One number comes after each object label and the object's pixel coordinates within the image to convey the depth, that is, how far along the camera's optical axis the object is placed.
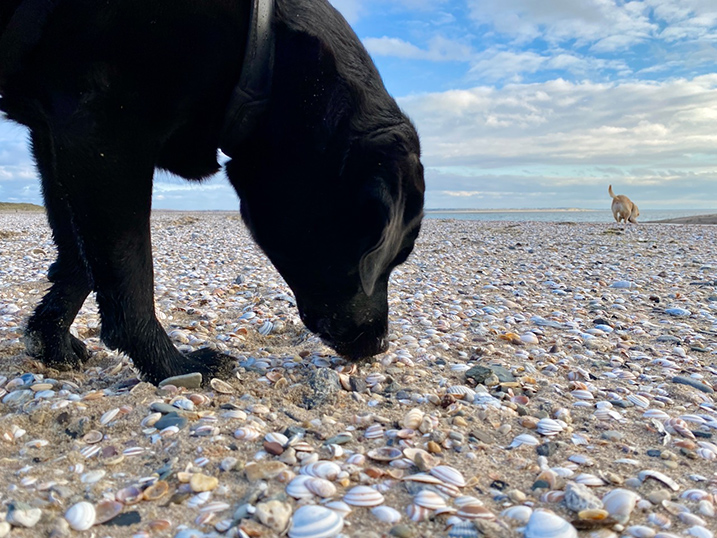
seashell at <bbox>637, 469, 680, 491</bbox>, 0.39
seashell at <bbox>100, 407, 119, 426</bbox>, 0.48
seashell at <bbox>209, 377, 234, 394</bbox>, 0.56
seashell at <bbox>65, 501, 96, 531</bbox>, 0.34
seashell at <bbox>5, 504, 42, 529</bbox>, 0.33
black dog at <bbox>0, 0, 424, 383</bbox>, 0.46
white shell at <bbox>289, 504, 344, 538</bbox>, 0.33
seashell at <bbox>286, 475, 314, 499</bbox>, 0.37
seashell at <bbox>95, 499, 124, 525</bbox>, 0.34
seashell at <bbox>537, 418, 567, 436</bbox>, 0.48
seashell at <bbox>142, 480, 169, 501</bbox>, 0.37
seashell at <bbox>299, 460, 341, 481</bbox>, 0.39
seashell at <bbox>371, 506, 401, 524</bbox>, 0.35
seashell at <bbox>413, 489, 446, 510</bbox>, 0.36
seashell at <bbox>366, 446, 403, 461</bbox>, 0.42
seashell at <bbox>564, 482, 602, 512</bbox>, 0.36
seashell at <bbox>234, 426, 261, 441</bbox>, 0.45
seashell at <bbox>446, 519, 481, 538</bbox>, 0.34
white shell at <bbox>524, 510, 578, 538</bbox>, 0.34
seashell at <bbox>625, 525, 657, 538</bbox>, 0.34
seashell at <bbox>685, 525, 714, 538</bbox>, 0.34
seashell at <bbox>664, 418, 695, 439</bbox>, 0.49
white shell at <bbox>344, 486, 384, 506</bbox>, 0.36
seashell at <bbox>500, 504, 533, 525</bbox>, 0.35
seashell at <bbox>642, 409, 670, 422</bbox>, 0.52
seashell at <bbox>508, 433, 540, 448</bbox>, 0.46
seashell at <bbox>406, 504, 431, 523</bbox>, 0.35
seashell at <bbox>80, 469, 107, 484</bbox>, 0.39
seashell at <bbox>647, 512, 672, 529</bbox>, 0.35
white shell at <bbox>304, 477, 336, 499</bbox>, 0.37
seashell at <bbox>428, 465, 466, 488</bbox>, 0.39
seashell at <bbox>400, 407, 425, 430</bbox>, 0.48
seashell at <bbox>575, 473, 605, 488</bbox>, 0.39
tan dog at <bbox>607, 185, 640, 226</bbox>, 15.19
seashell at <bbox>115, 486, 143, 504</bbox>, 0.36
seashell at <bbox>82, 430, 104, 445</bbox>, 0.45
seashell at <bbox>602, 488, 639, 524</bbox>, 0.36
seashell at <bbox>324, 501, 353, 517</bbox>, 0.35
